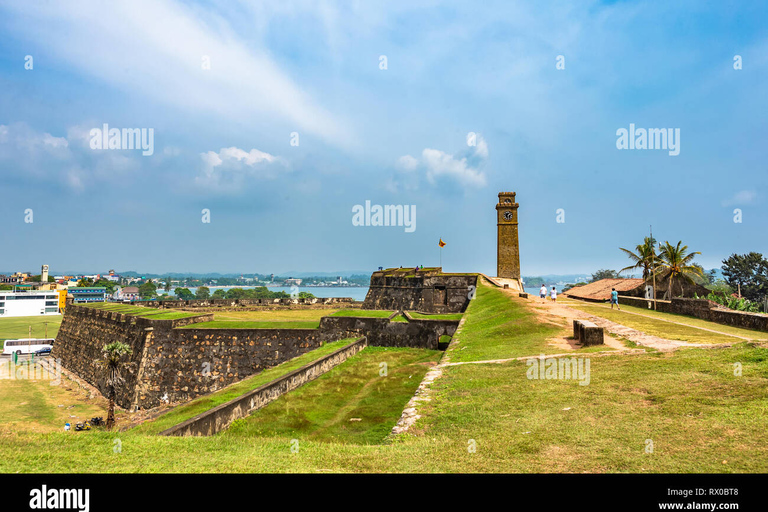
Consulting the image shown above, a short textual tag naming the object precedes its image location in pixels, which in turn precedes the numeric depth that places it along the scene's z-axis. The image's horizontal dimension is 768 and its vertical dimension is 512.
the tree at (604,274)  90.36
